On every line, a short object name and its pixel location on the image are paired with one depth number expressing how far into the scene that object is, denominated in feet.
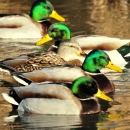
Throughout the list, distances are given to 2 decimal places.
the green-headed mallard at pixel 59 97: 33.09
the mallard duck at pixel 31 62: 39.01
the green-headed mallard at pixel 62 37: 44.37
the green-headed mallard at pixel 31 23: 53.11
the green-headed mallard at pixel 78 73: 35.91
